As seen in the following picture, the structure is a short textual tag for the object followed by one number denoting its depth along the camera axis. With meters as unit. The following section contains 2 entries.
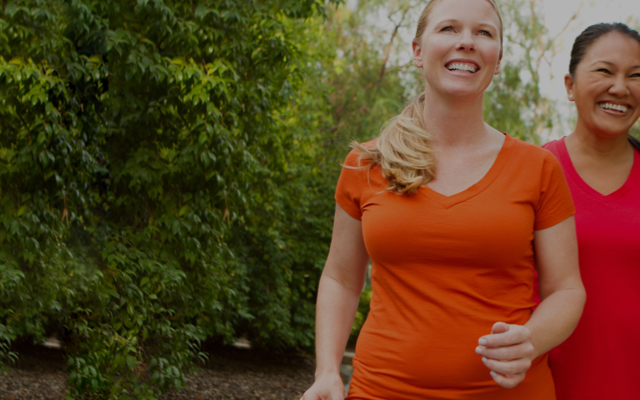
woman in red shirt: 1.88
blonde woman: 1.46
